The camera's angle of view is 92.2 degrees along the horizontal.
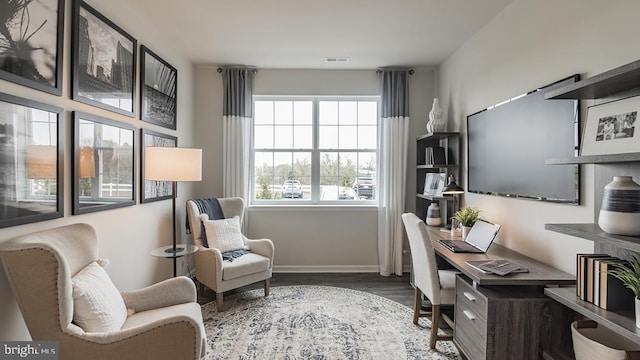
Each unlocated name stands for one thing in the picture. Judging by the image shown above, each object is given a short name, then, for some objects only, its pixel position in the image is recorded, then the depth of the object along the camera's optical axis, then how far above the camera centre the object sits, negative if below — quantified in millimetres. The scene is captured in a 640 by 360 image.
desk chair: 2242 -753
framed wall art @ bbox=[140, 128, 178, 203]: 2727 -48
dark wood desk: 1698 -769
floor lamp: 2492 +103
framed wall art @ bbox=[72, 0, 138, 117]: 1941 +817
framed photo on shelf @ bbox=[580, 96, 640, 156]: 1312 +241
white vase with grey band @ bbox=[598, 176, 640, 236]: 1202 -108
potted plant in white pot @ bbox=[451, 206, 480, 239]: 2715 -351
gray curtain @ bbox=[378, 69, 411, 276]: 3883 +313
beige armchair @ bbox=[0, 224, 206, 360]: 1353 -642
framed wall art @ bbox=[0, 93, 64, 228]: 1467 +74
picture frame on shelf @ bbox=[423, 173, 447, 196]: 3371 -46
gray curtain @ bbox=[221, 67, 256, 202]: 3881 +574
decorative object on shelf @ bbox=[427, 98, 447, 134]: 3375 +661
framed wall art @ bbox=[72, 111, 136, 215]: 1947 +91
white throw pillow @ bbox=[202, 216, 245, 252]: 3160 -602
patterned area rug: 2223 -1248
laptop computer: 2312 -482
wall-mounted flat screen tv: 1850 +239
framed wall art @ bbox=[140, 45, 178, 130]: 2750 +851
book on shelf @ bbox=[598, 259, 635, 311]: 1293 -477
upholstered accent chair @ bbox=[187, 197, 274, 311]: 2857 -845
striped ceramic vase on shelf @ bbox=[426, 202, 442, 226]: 3416 -411
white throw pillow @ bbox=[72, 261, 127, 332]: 1476 -641
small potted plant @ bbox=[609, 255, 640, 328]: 1154 -375
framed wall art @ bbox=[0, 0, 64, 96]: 1479 +692
